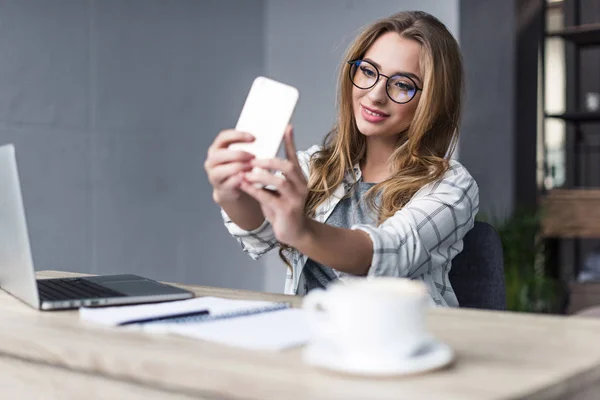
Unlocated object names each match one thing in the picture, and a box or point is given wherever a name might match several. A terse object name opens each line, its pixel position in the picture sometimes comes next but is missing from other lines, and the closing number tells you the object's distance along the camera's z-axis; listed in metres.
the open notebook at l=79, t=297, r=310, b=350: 0.98
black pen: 1.12
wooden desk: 0.77
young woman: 1.62
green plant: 4.25
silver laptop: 1.25
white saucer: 0.79
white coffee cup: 0.78
